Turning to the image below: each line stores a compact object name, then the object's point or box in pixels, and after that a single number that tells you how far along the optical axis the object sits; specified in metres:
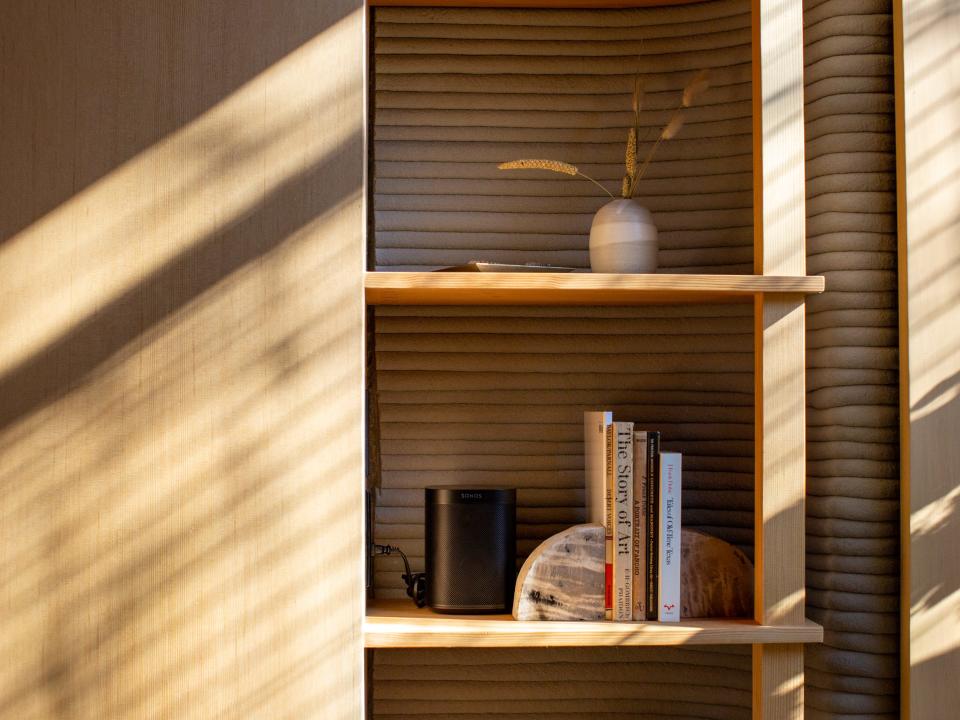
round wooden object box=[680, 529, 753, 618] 1.38
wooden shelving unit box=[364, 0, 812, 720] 1.29
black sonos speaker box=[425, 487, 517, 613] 1.39
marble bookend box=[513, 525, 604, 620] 1.35
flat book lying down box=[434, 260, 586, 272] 1.33
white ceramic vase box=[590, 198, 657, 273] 1.38
